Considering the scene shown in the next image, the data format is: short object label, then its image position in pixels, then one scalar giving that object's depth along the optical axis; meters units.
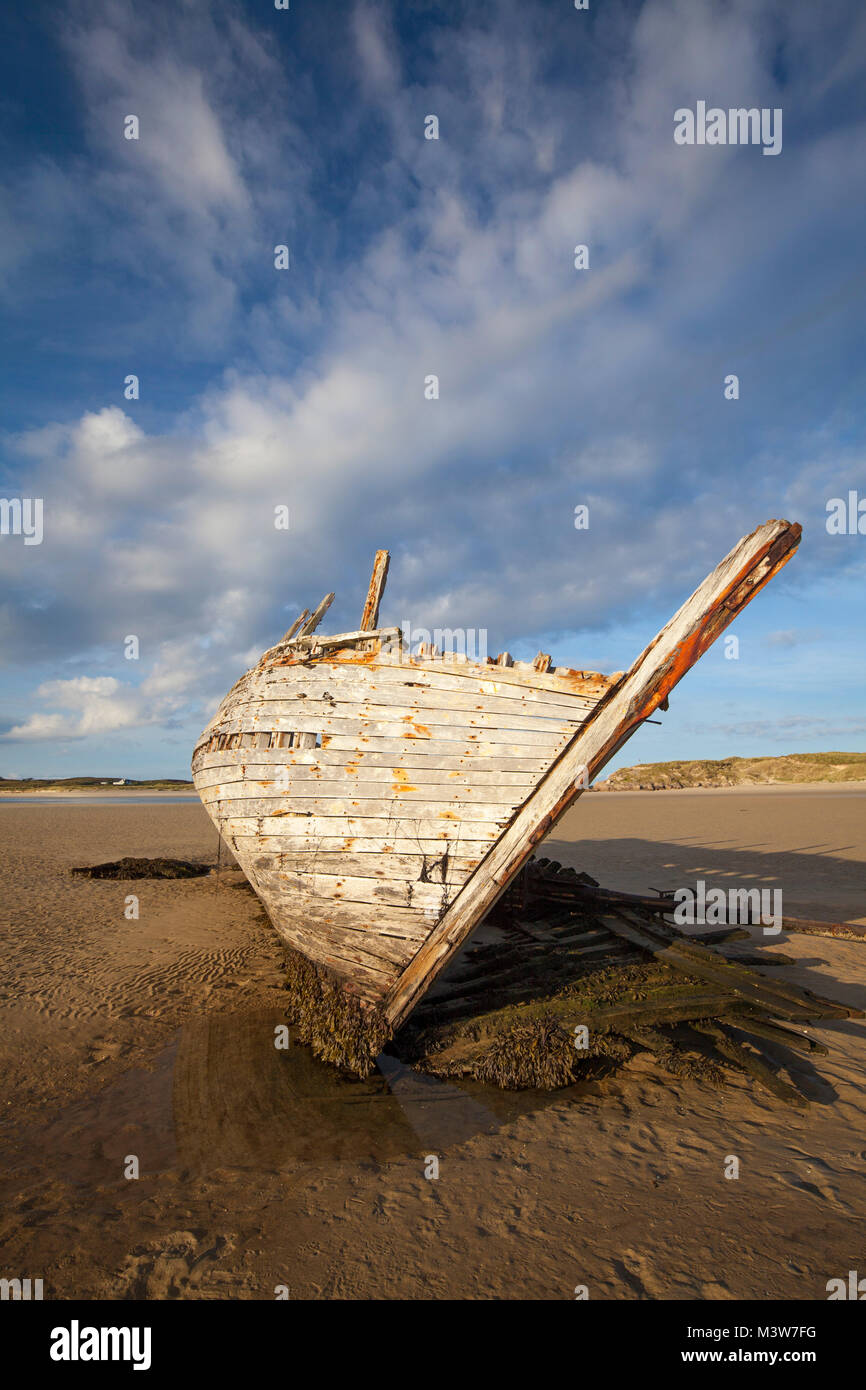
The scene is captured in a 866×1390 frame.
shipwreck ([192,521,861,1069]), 4.84
